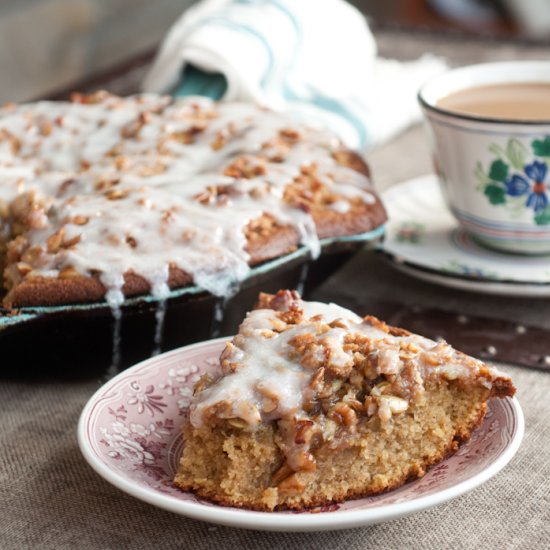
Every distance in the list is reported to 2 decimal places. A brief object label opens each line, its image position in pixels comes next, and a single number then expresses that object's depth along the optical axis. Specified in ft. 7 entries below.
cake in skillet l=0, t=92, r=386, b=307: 2.02
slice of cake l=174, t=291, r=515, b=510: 1.71
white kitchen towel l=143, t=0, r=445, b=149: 2.80
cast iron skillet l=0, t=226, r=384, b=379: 2.00
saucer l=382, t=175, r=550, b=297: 2.24
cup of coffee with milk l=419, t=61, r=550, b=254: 2.28
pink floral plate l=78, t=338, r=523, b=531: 1.65
